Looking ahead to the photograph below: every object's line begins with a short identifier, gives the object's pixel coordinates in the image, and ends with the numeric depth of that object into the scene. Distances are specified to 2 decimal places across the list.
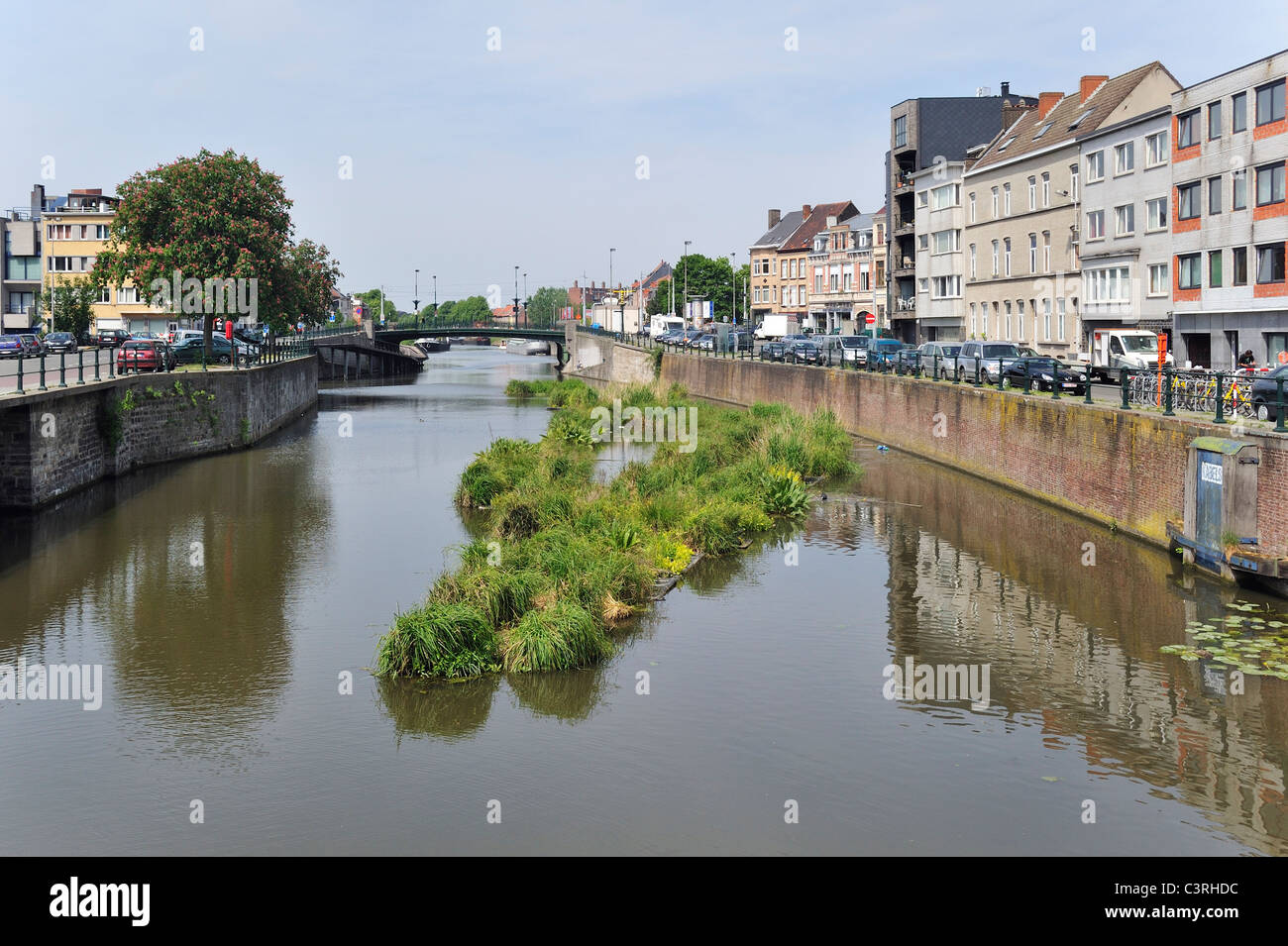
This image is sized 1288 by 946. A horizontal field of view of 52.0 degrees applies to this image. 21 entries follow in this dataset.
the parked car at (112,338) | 66.96
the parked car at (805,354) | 57.61
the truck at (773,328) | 90.31
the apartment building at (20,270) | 104.94
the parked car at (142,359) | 38.97
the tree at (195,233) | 50.88
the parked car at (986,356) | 40.44
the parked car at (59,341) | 64.50
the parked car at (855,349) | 54.44
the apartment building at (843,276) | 92.06
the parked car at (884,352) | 49.68
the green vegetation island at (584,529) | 17.64
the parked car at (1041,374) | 34.34
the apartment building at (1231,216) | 39.81
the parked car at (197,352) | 51.62
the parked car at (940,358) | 42.50
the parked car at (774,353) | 63.22
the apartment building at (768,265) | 111.50
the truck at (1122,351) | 38.56
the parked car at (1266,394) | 23.25
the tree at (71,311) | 86.62
